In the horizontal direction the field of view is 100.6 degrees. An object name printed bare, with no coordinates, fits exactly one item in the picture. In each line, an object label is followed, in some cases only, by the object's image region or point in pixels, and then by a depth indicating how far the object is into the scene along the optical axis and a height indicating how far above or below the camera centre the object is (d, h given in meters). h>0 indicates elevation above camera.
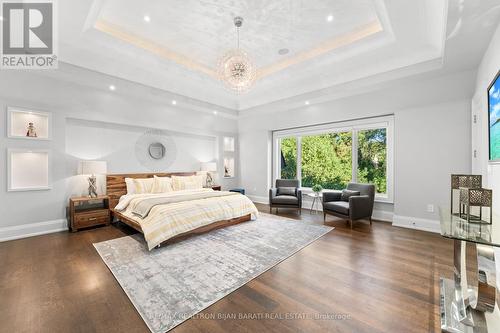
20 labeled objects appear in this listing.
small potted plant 5.20 -0.57
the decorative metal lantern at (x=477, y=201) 1.82 -0.31
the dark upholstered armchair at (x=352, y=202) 4.12 -0.77
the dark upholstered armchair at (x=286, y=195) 5.31 -0.77
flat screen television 2.21 +0.55
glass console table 1.59 -1.09
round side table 5.60 -1.06
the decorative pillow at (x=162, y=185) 4.92 -0.46
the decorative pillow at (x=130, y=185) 4.67 -0.43
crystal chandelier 3.29 +1.59
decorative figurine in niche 3.75 +0.63
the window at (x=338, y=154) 4.87 +0.33
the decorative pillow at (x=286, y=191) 5.61 -0.67
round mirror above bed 5.43 +0.42
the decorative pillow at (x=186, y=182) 5.34 -0.44
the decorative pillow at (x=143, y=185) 4.69 -0.44
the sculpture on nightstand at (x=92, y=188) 4.32 -0.46
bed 3.20 -0.81
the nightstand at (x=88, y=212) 3.90 -0.90
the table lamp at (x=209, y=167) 6.32 -0.03
